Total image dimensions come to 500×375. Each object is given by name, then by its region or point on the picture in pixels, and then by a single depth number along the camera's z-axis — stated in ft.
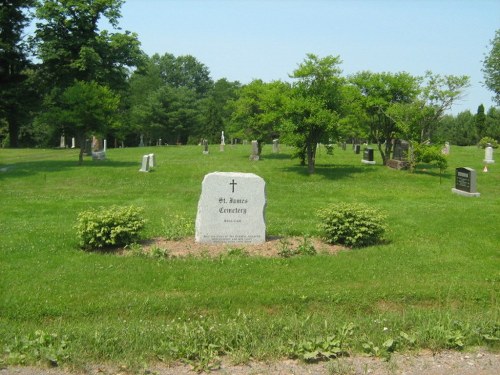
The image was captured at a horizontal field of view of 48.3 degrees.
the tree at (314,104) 81.76
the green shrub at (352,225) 35.53
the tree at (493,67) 188.14
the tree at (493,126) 222.28
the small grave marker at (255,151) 110.11
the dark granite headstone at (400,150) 92.69
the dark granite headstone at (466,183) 64.69
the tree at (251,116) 116.57
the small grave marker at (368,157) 104.99
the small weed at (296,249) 33.17
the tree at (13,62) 132.67
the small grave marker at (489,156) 112.68
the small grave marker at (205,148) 132.09
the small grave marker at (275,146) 130.47
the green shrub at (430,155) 84.06
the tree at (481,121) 215.31
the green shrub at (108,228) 33.30
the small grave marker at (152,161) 90.69
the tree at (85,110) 97.60
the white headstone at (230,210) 36.37
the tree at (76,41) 135.23
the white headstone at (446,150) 136.05
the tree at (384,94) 92.68
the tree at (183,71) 380.17
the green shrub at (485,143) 155.47
